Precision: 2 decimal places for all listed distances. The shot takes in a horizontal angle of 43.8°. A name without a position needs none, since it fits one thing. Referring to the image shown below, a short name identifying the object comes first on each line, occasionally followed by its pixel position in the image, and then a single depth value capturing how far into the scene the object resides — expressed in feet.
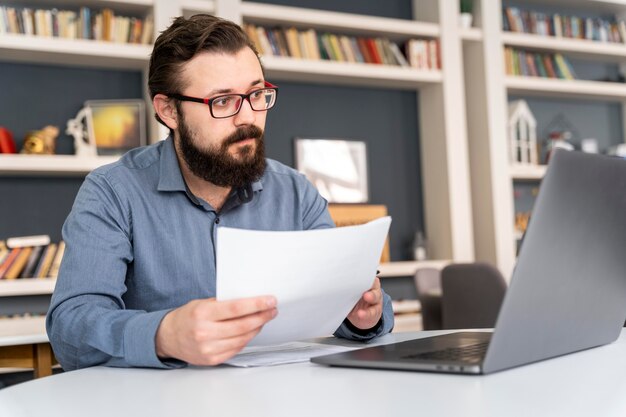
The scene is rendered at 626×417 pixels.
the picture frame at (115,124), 14.51
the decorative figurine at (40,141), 13.85
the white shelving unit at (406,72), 14.28
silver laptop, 3.07
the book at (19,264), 13.41
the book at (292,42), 15.93
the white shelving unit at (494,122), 17.35
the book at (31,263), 13.52
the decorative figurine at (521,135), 18.37
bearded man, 4.42
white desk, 2.74
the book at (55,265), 13.66
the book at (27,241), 13.55
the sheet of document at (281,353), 3.93
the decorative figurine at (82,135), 14.35
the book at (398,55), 17.07
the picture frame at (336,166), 16.76
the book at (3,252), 13.36
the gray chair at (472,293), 12.01
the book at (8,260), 13.35
